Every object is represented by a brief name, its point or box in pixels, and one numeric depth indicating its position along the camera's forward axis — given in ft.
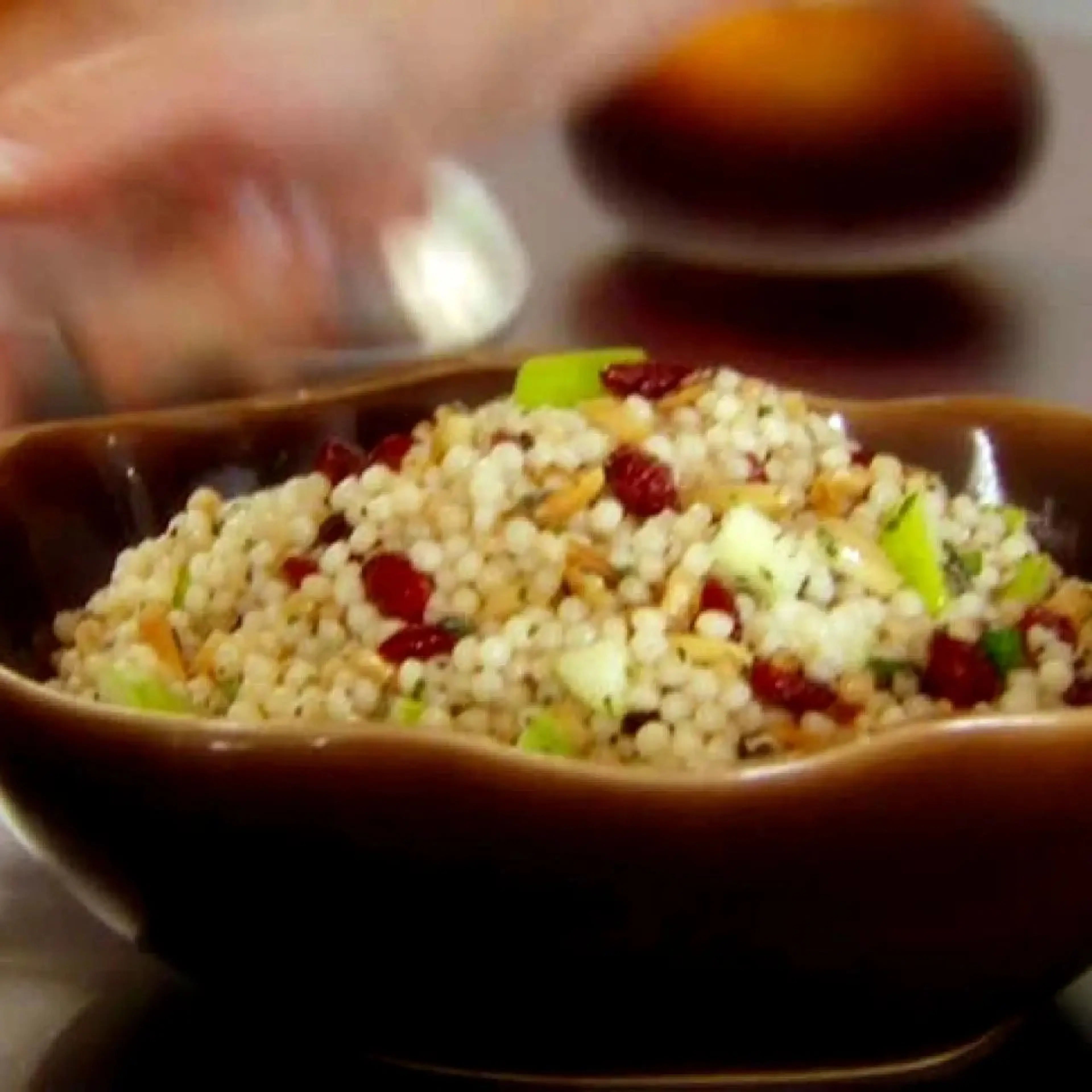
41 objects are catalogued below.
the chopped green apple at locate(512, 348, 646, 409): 2.92
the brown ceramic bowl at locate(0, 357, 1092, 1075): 2.47
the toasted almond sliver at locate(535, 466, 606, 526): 2.75
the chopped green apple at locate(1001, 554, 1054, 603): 2.82
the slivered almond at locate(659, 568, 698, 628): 2.68
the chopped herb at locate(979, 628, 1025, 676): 2.72
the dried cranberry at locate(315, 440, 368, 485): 2.89
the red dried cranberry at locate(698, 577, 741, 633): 2.69
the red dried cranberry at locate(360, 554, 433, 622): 2.71
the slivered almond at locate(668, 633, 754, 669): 2.65
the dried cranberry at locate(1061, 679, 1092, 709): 2.71
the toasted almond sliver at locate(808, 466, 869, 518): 2.81
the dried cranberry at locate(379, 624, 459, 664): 2.67
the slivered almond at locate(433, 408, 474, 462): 2.85
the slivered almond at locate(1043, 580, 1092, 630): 2.80
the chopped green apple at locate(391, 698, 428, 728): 2.64
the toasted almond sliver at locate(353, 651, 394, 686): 2.67
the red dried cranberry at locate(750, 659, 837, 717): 2.65
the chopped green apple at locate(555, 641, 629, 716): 2.62
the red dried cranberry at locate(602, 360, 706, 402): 2.89
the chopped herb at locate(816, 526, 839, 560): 2.75
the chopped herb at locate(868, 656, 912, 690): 2.70
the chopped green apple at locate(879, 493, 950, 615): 2.77
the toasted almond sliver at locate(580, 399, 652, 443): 2.81
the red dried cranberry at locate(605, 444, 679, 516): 2.75
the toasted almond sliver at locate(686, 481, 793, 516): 2.76
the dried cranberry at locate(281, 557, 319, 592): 2.78
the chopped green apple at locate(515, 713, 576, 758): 2.60
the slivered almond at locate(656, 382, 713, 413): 2.87
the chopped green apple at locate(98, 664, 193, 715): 2.68
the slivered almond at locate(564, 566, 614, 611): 2.69
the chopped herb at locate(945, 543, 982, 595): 2.81
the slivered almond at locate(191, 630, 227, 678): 2.75
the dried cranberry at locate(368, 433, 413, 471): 2.86
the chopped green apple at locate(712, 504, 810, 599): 2.71
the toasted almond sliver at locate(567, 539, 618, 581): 2.71
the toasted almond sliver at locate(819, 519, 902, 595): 2.75
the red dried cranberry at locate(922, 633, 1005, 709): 2.69
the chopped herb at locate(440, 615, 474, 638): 2.69
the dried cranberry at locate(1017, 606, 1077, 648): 2.76
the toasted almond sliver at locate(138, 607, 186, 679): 2.76
